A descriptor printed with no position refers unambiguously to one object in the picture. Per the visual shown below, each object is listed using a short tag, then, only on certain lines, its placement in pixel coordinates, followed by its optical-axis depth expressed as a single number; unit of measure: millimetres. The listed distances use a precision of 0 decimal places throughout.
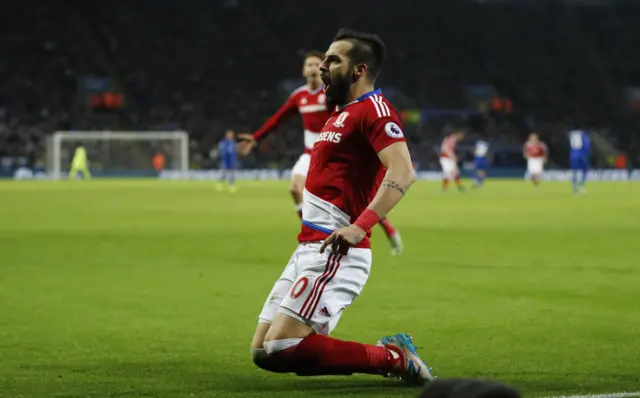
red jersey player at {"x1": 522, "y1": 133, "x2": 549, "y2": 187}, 44219
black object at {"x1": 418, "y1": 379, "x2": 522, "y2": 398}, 3494
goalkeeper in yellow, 53750
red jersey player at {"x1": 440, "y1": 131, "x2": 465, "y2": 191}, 40250
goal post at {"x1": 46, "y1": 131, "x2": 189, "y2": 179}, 55500
